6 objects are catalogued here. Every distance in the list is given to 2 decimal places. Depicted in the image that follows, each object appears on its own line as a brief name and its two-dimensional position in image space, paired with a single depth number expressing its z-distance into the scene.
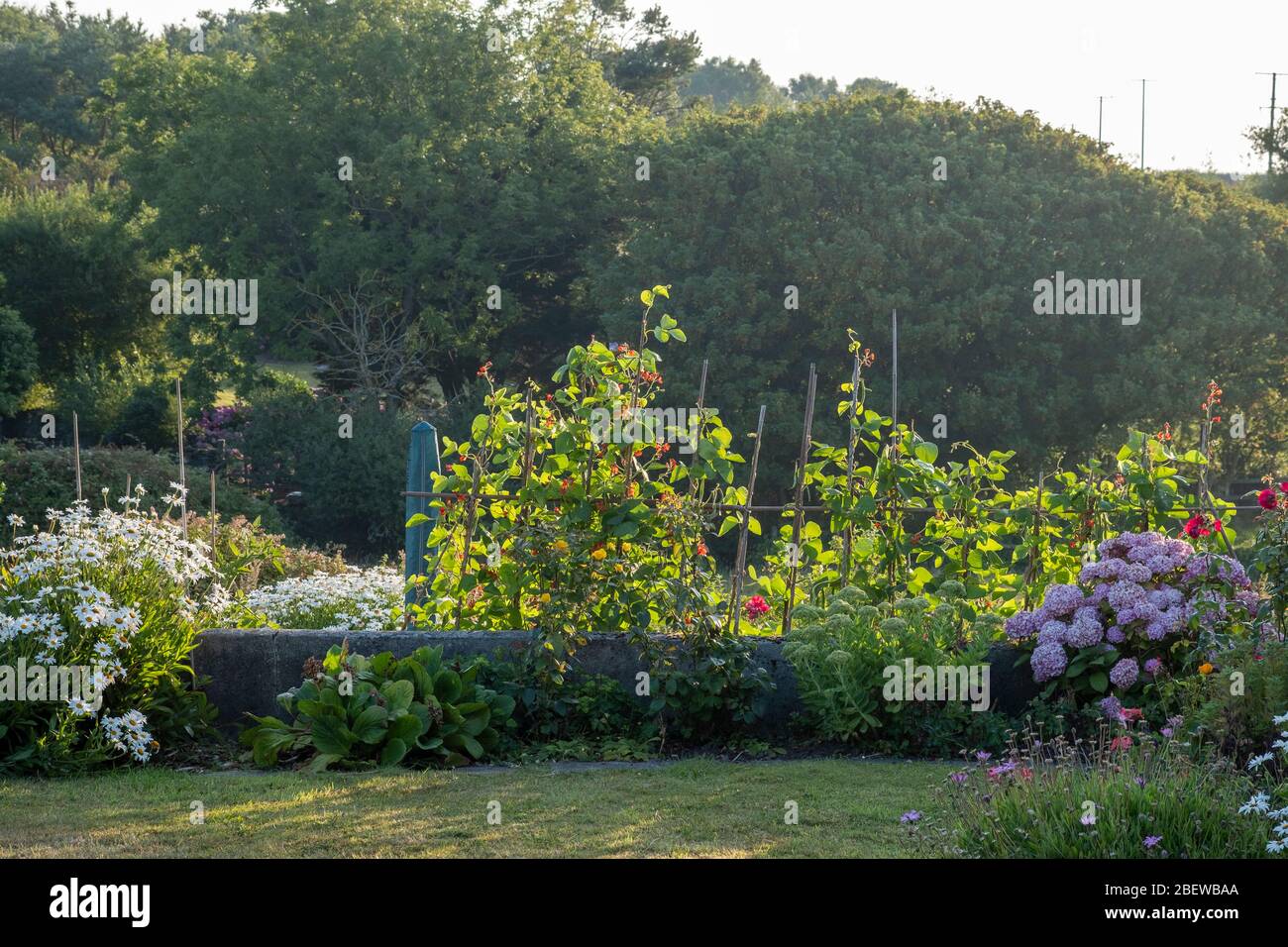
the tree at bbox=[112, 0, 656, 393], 23.95
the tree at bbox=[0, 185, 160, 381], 26.72
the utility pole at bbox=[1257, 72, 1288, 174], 29.30
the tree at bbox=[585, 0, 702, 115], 36.28
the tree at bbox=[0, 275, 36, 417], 23.28
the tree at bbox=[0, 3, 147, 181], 38.81
